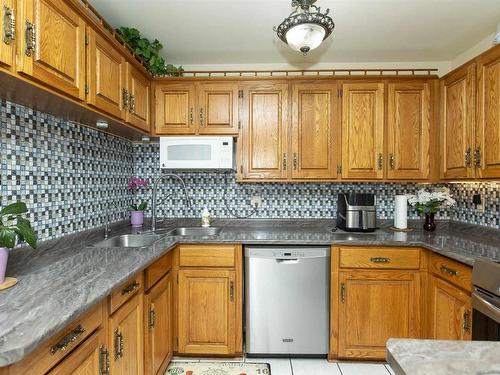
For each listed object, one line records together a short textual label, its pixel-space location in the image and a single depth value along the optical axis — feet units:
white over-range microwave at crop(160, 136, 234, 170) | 7.88
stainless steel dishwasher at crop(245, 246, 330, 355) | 6.82
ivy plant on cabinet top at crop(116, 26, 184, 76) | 6.93
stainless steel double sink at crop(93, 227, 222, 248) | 6.84
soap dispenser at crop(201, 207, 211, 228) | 8.48
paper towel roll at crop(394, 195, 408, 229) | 7.97
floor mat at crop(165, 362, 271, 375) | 6.51
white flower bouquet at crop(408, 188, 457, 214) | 7.75
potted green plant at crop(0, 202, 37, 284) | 3.46
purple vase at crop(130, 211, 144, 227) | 8.64
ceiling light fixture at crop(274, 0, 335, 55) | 5.02
